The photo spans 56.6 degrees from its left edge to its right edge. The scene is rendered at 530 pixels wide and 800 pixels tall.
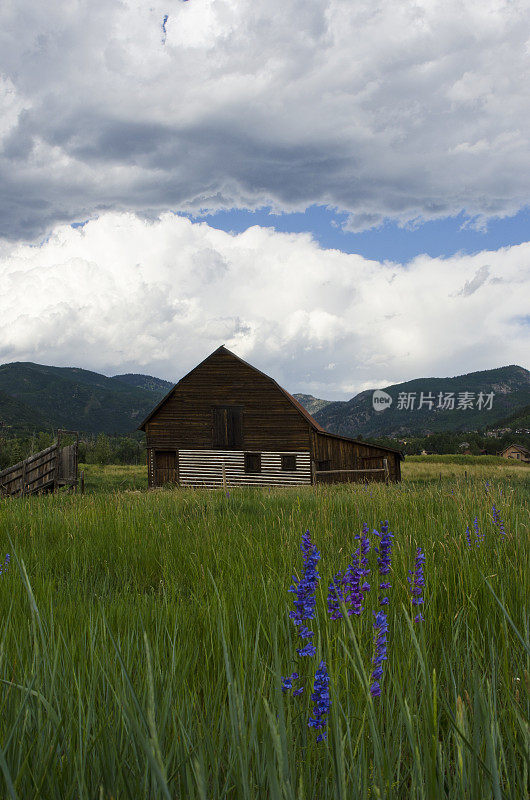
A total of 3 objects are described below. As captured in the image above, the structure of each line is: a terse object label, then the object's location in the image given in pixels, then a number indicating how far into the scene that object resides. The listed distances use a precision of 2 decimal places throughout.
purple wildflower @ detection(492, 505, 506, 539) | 4.35
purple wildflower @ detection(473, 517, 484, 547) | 3.85
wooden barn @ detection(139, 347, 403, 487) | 32.53
